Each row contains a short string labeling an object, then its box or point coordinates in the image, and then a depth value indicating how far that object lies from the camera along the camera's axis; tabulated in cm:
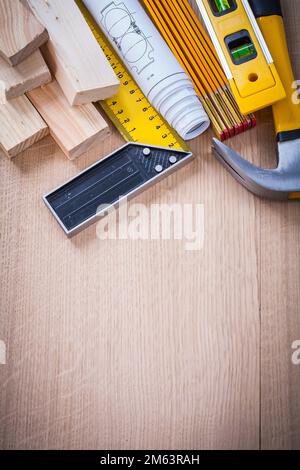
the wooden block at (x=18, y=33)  91
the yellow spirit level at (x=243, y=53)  94
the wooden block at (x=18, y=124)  96
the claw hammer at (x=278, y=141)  93
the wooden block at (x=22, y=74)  93
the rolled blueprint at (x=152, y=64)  96
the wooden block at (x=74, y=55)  93
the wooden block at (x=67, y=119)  96
